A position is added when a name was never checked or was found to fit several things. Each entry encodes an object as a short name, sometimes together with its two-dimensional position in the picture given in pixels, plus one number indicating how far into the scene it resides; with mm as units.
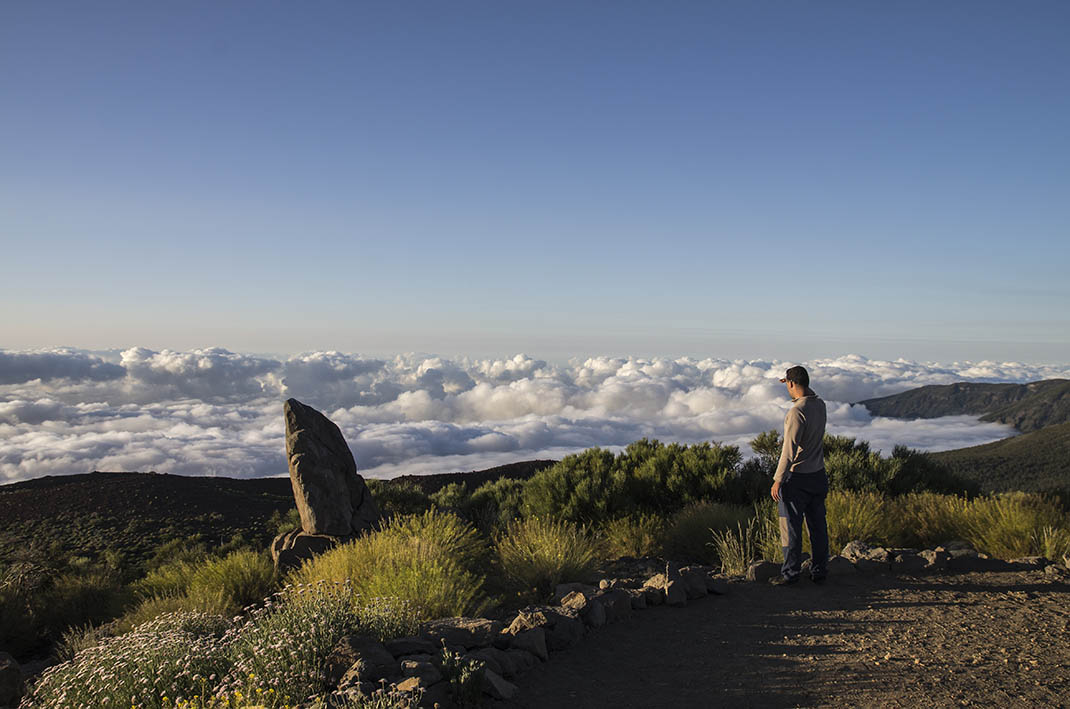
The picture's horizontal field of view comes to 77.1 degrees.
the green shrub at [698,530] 10336
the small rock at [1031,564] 8359
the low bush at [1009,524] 9336
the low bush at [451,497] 16669
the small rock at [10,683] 6117
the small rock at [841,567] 8164
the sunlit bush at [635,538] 10727
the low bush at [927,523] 10125
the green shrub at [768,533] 9023
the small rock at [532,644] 5809
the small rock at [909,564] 8336
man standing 7504
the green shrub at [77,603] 10664
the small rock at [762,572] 8016
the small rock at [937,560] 8336
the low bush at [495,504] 14125
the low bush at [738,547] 8680
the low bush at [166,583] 10273
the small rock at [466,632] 5691
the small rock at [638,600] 7218
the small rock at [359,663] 4699
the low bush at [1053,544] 8875
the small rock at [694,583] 7516
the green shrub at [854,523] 9977
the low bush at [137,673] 4910
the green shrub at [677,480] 12977
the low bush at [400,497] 16812
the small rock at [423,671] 4789
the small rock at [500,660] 5344
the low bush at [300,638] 4578
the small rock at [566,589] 7508
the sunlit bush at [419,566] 6844
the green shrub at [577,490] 12484
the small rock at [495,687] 4977
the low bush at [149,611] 8273
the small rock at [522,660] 5586
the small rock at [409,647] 5289
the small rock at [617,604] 6867
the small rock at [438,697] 4578
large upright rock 12234
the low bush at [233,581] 9054
